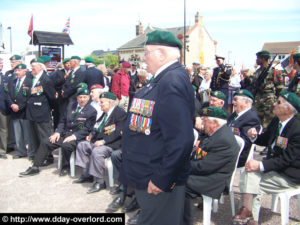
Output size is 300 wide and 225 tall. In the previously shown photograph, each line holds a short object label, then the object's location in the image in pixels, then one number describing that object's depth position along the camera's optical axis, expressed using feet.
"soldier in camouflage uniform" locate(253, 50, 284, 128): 18.45
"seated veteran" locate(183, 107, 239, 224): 9.96
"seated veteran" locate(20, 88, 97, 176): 16.11
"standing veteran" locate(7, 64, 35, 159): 19.29
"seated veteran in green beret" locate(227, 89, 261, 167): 12.01
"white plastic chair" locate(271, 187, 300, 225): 9.89
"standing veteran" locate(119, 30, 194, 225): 5.69
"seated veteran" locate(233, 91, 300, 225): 10.05
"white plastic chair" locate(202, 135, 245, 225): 9.96
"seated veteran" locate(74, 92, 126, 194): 14.29
